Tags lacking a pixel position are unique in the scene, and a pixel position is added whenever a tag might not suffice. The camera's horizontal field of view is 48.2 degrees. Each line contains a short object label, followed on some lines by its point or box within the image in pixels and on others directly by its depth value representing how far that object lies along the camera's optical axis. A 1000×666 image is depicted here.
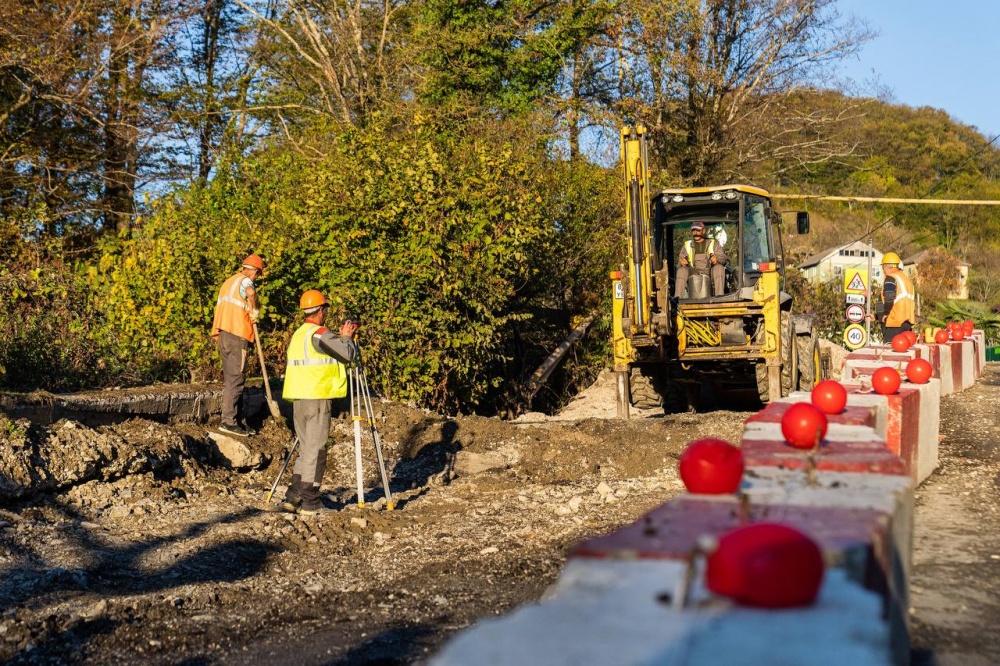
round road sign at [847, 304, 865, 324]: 23.52
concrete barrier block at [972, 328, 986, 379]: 20.12
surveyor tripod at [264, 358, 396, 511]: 9.39
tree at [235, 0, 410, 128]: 22.72
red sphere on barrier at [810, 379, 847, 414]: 5.97
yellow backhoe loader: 13.72
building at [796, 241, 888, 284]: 67.69
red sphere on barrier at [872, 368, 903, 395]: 7.85
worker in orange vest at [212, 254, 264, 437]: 11.69
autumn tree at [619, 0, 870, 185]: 25.59
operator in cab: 14.34
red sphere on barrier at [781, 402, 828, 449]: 4.64
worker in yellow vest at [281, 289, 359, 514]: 9.45
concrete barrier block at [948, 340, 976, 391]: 16.67
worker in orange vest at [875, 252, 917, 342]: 16.23
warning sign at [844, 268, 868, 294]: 24.78
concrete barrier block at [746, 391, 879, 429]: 5.80
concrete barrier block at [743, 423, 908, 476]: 4.16
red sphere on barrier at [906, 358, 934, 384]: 9.31
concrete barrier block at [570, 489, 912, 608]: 2.93
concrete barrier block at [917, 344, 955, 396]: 14.16
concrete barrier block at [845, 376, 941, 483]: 7.62
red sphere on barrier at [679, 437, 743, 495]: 3.61
